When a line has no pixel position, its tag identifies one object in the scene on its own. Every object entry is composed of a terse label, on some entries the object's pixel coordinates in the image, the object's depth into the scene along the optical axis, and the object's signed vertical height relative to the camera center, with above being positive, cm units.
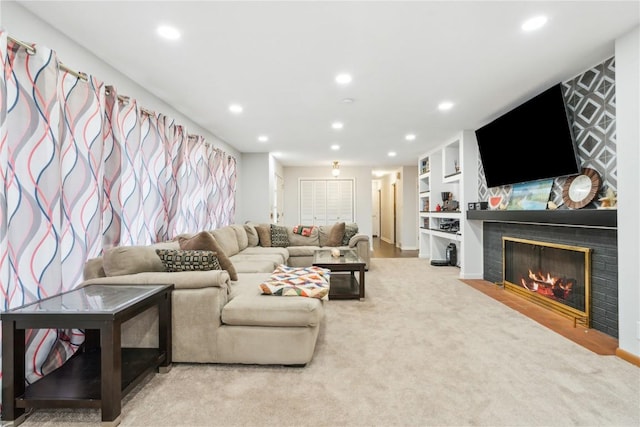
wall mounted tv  318 +84
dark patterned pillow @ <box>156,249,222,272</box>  243 -35
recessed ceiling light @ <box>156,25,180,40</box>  221 +132
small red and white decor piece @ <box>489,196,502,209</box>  460 +18
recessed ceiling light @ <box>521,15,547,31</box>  211 +131
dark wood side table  159 -75
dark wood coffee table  392 -69
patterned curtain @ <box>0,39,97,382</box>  182 +19
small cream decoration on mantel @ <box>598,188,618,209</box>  267 +11
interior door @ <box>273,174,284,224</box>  805 +40
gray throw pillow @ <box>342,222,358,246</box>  617 -34
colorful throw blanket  240 -56
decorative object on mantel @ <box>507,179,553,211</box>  362 +23
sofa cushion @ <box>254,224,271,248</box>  598 -37
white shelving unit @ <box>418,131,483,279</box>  518 +30
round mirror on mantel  290 +24
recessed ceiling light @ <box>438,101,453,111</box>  381 +135
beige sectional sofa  220 -76
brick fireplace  273 -45
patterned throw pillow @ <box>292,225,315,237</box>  634 -30
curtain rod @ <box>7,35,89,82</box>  182 +102
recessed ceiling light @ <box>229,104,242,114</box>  389 +137
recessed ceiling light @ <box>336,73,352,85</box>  297 +132
